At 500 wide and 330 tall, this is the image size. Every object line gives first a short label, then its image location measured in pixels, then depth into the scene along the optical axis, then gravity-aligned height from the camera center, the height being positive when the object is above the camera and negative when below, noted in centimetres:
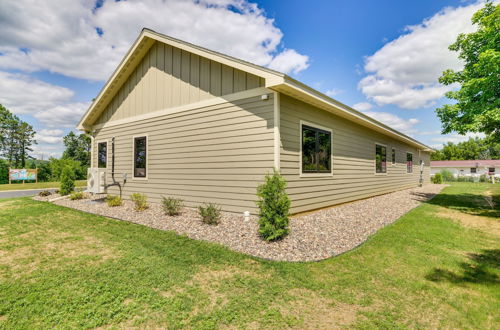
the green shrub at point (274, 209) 450 -75
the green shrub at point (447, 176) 2638 -55
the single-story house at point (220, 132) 605 +125
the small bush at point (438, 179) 2094 -70
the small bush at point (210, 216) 568 -111
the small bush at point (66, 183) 1073 -62
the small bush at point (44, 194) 1086 -114
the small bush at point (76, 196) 949 -108
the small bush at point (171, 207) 664 -104
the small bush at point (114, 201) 815 -112
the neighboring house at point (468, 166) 3975 +90
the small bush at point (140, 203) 753 -106
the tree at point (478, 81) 808 +322
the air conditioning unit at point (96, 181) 940 -47
